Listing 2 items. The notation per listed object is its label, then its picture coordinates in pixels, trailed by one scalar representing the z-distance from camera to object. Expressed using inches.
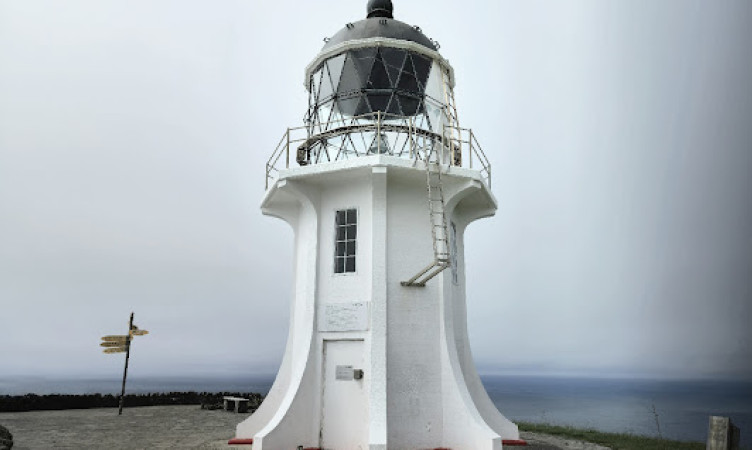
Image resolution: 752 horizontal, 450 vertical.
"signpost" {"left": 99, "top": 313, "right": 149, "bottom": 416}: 730.2
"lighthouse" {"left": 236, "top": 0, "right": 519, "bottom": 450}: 448.1
